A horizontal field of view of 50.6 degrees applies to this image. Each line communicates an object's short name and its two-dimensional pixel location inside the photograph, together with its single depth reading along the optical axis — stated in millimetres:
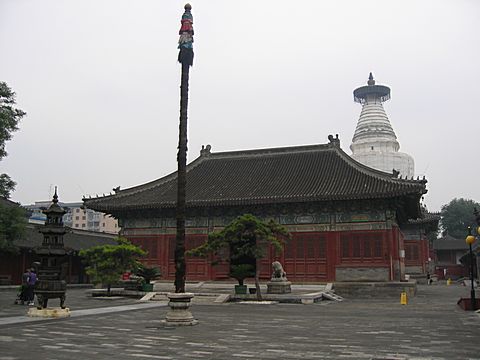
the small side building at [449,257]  69812
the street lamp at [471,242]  20156
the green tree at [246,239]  24766
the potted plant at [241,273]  27031
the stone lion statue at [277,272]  28188
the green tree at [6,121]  20672
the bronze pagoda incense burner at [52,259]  17062
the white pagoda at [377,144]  66188
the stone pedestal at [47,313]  16609
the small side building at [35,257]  38438
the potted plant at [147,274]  30003
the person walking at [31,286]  22125
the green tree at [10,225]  22281
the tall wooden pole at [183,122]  15922
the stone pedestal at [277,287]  27656
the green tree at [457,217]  96662
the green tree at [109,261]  27156
